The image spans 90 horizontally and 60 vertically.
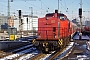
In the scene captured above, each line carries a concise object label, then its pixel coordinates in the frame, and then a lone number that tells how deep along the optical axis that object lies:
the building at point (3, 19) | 124.84
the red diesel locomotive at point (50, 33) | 16.30
